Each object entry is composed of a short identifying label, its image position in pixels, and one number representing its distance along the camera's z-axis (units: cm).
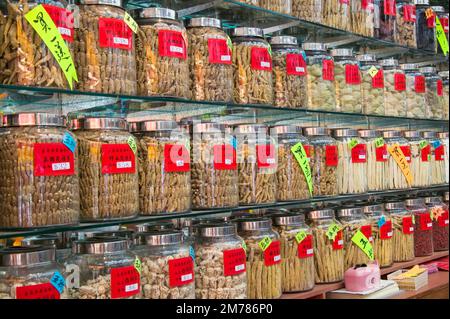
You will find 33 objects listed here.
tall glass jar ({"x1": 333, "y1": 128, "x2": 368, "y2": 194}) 259
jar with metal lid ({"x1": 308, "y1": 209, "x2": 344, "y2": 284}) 240
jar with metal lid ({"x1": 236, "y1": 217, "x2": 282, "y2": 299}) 209
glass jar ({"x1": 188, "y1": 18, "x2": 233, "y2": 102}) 200
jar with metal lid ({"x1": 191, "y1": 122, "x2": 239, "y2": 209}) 196
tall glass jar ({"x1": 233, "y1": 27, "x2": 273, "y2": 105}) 216
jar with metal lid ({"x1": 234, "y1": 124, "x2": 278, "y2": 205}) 212
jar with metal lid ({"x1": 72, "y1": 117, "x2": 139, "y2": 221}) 164
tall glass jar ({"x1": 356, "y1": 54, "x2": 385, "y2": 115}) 281
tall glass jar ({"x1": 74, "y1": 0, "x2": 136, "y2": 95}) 169
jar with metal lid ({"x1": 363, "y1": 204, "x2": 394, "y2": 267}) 269
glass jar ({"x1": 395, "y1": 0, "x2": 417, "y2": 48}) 306
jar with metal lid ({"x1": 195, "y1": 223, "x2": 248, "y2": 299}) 192
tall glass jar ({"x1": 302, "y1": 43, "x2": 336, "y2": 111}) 250
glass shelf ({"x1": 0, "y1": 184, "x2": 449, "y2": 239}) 149
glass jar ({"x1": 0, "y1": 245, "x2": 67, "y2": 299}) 145
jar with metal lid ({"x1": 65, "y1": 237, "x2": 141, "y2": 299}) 160
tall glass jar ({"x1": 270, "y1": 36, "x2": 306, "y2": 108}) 233
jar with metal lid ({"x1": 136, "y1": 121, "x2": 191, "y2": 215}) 180
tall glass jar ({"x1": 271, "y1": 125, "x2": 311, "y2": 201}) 226
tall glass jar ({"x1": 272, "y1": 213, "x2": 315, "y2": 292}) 225
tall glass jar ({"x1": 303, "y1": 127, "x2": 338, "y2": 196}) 242
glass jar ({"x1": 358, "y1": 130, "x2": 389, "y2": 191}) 277
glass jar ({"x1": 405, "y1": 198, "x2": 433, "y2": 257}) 296
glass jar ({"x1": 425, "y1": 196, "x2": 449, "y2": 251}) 311
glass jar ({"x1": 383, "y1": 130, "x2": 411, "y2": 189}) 290
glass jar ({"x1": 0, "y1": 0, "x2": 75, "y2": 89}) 151
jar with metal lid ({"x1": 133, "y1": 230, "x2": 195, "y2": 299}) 175
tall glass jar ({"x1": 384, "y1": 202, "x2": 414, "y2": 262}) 283
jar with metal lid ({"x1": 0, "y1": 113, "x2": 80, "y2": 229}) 147
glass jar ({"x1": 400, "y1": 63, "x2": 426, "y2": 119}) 311
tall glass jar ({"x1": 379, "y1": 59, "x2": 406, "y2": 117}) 297
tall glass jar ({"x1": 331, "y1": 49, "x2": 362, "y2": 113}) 267
